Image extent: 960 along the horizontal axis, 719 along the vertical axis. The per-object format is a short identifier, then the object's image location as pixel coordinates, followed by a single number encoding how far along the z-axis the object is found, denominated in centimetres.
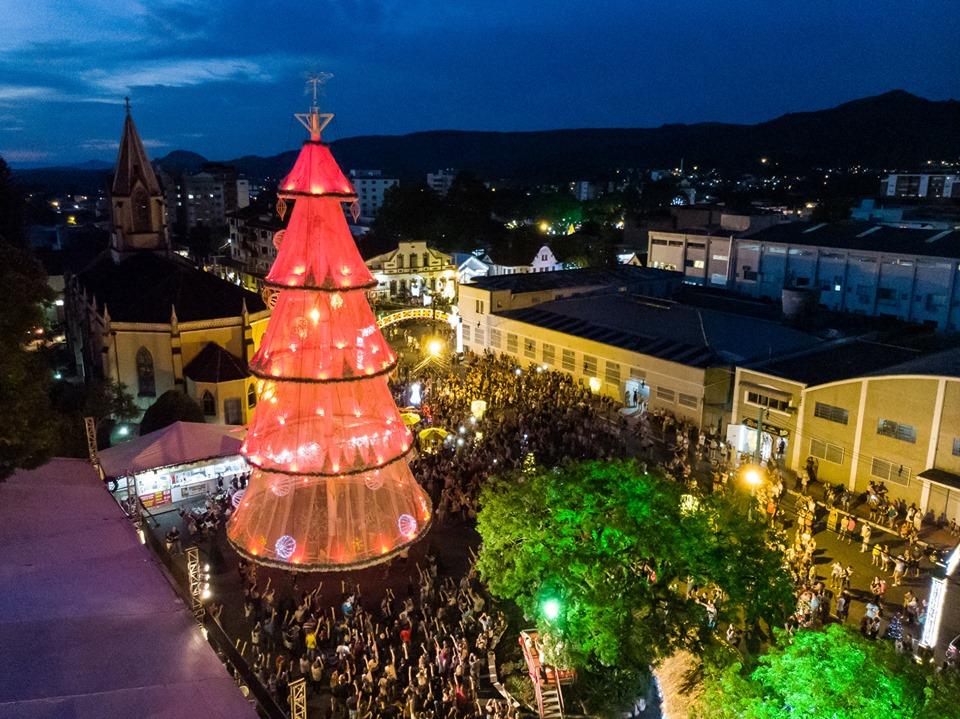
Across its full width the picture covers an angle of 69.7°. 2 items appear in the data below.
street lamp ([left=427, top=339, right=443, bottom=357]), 4097
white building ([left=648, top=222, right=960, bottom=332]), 4372
